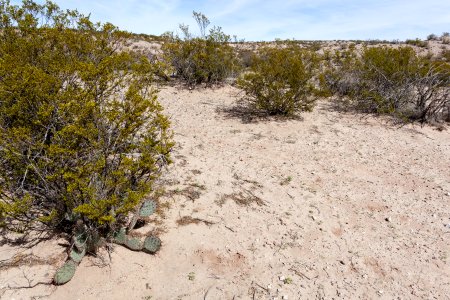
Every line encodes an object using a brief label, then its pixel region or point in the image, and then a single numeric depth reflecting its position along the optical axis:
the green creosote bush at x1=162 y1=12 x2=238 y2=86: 10.86
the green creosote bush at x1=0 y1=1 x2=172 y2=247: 3.30
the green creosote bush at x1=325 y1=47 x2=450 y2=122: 8.58
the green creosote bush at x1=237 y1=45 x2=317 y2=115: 8.24
